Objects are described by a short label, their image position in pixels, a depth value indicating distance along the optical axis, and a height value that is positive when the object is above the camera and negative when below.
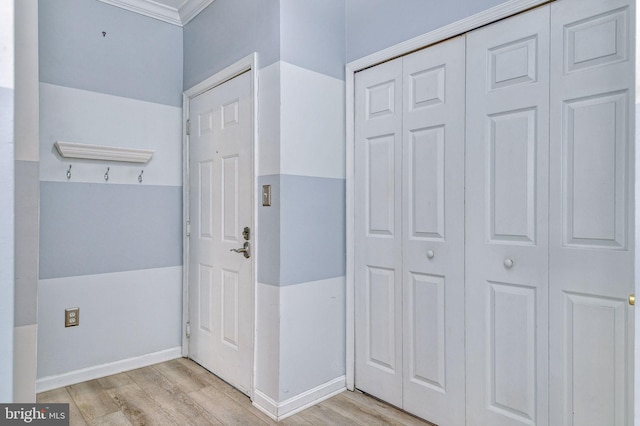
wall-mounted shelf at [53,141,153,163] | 2.46 +0.38
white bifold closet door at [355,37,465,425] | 1.94 -0.11
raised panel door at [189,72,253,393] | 2.42 -0.13
